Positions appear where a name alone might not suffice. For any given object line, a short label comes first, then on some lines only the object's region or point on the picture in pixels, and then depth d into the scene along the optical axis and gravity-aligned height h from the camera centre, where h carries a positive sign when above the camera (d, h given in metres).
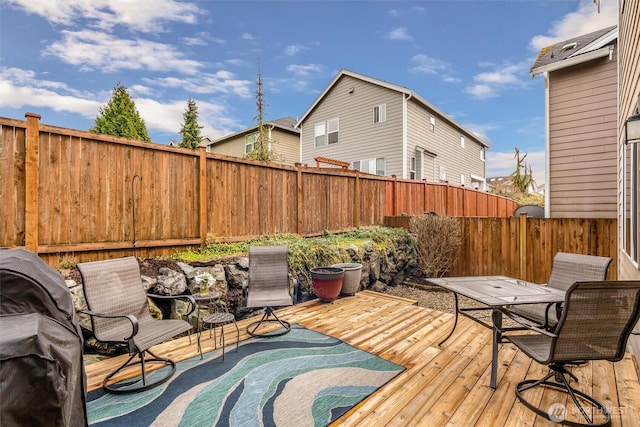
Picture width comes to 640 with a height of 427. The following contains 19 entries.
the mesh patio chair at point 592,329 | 2.02 -0.78
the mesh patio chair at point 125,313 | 2.56 -0.91
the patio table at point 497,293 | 2.56 -0.73
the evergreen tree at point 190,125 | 19.72 +5.89
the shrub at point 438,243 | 6.94 -0.65
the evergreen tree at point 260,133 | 14.07 +4.06
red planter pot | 4.79 -1.08
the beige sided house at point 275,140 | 16.89 +4.41
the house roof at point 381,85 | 12.44 +5.39
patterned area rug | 2.21 -1.46
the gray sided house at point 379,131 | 12.71 +3.93
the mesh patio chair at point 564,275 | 2.93 -0.61
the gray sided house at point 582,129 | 6.27 +1.88
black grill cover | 0.94 -0.48
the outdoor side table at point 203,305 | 3.35 -1.17
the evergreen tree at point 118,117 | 16.00 +5.23
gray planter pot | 5.24 -1.08
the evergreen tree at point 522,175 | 17.83 +2.45
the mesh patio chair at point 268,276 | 4.14 -0.85
